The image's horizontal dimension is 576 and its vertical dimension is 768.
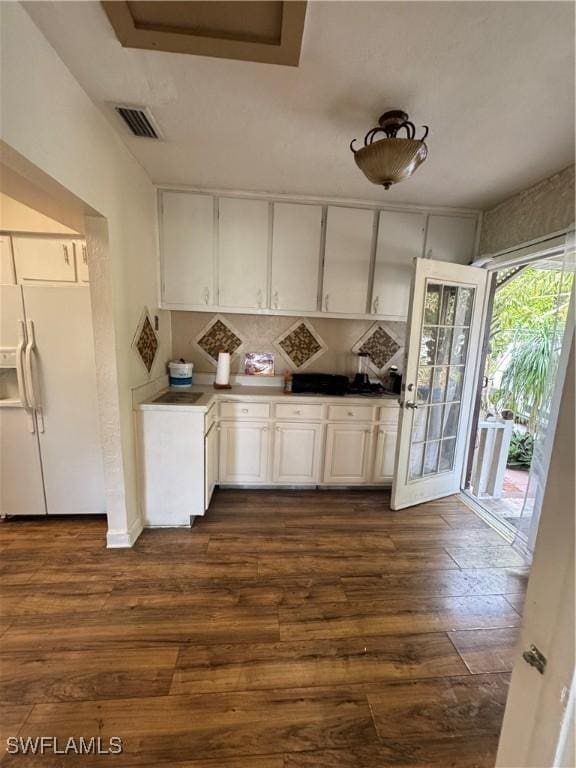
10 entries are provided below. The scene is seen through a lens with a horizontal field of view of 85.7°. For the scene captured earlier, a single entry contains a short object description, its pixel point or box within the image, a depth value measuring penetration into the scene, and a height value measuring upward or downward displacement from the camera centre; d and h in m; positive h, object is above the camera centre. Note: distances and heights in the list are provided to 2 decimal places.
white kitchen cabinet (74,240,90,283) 2.17 +0.52
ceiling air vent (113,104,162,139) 1.63 +1.18
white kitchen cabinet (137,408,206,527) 2.22 -0.94
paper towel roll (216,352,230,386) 2.82 -0.29
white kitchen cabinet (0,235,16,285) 2.10 +0.45
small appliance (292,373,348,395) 2.86 -0.40
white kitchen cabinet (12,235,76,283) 2.14 +0.49
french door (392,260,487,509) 2.48 -0.30
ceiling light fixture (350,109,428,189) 1.50 +0.93
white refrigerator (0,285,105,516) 2.07 -0.51
